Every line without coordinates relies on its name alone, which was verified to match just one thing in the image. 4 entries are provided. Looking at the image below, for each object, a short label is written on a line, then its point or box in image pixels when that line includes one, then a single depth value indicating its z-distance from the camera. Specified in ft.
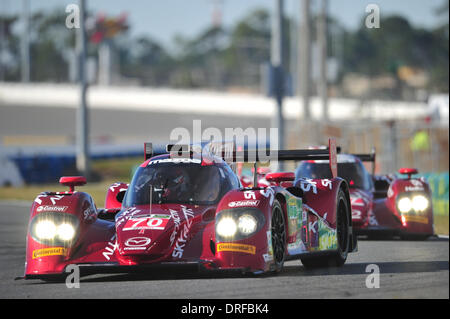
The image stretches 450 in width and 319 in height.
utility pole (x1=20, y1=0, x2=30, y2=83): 285.84
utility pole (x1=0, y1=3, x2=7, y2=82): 411.54
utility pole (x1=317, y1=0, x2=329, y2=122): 152.76
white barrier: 251.60
